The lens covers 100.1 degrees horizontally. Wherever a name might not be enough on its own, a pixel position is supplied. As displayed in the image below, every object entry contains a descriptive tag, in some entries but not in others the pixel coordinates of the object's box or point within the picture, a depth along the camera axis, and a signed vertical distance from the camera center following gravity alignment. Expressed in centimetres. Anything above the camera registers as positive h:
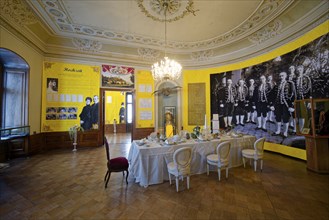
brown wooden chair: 322 -124
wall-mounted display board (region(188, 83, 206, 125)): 816 +55
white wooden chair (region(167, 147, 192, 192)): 291 -110
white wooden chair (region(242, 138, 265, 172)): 389 -116
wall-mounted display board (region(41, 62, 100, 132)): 629 +78
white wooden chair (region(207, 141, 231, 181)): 339 -113
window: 509 +73
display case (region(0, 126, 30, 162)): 471 -109
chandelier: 449 +143
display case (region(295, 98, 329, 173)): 382 -65
